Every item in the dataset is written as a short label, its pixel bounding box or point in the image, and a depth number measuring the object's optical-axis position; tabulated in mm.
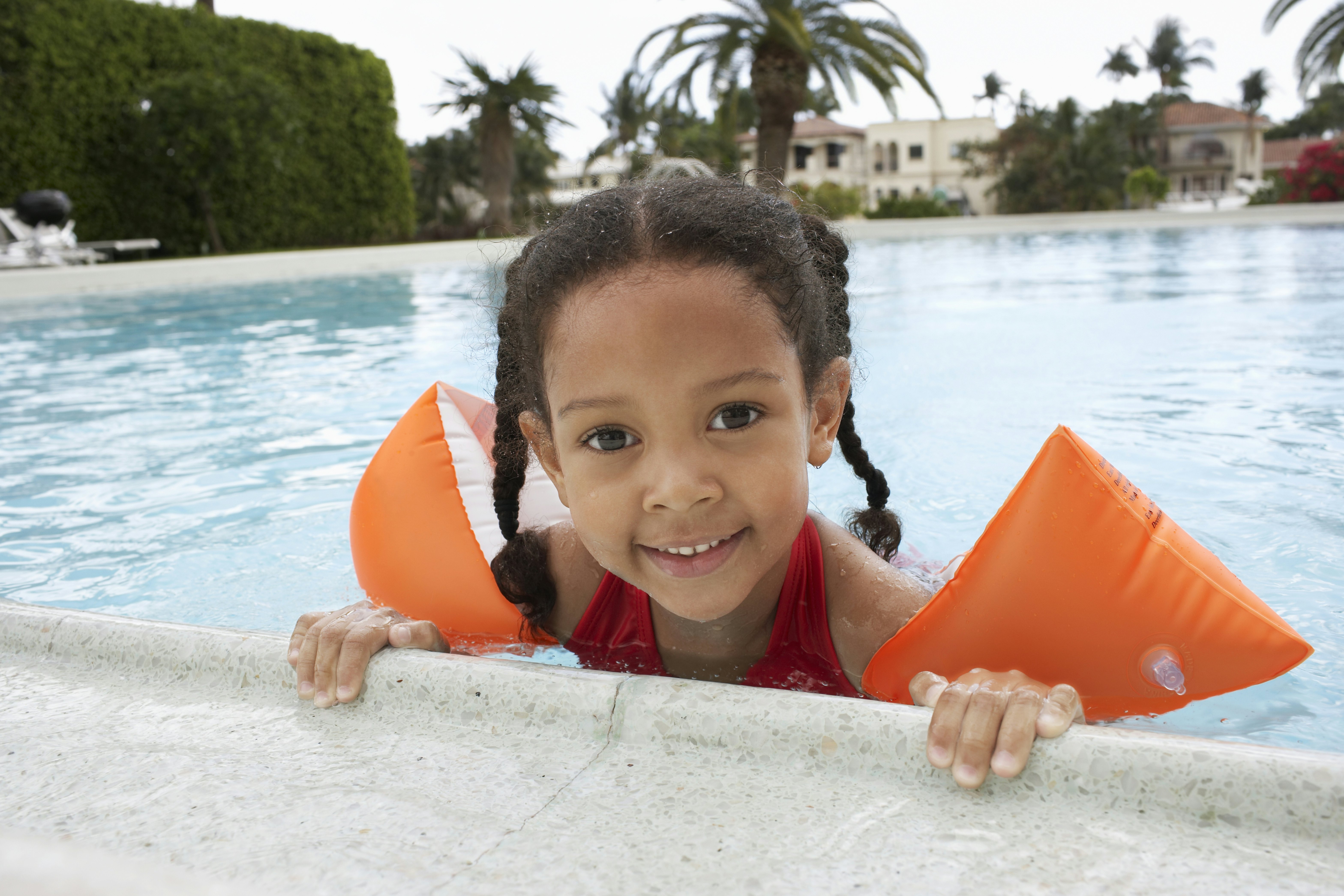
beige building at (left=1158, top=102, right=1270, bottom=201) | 54125
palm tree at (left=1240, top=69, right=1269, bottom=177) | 53938
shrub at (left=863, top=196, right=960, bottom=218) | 27469
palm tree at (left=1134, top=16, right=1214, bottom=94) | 54875
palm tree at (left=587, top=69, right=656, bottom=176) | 22172
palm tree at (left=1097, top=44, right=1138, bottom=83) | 56531
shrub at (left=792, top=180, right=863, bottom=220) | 26219
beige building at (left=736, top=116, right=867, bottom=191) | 56625
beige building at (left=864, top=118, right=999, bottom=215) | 56625
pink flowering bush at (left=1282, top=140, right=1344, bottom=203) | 21359
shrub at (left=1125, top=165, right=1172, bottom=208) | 31375
